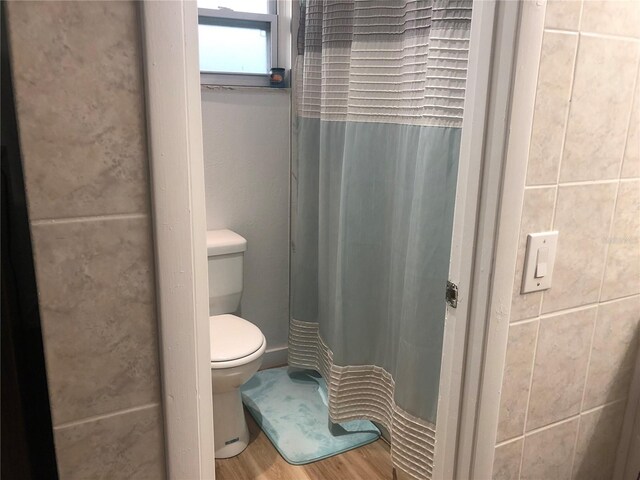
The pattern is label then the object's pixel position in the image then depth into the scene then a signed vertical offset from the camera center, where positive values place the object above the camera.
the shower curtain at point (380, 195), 1.49 -0.21
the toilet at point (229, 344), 1.92 -0.82
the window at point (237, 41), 2.27 +0.41
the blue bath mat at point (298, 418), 2.07 -1.24
